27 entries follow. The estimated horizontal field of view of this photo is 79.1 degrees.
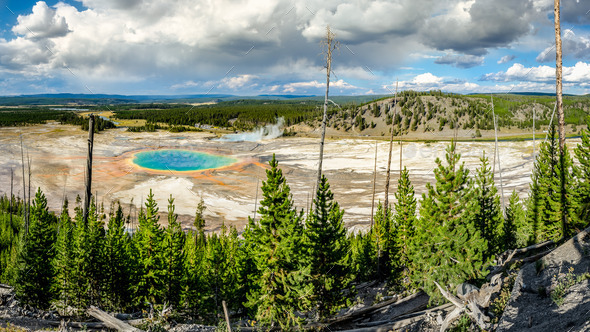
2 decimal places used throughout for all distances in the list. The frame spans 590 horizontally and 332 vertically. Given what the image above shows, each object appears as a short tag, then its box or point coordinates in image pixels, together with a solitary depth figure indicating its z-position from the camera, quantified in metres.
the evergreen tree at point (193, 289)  22.40
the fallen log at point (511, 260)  17.64
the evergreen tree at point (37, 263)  21.83
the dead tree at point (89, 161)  17.55
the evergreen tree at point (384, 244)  28.41
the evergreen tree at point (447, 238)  16.89
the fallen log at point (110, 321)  12.62
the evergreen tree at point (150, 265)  21.44
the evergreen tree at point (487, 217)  25.27
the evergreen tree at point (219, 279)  23.06
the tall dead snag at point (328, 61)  21.86
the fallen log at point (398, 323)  13.07
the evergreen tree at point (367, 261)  31.44
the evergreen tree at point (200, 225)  43.86
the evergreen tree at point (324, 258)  18.47
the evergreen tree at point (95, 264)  21.16
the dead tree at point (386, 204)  28.42
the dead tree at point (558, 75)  21.09
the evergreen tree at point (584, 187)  22.81
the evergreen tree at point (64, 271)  20.48
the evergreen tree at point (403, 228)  26.89
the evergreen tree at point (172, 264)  21.41
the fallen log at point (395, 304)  15.80
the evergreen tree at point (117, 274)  22.36
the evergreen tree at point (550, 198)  23.62
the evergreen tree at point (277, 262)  15.86
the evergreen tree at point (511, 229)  28.72
